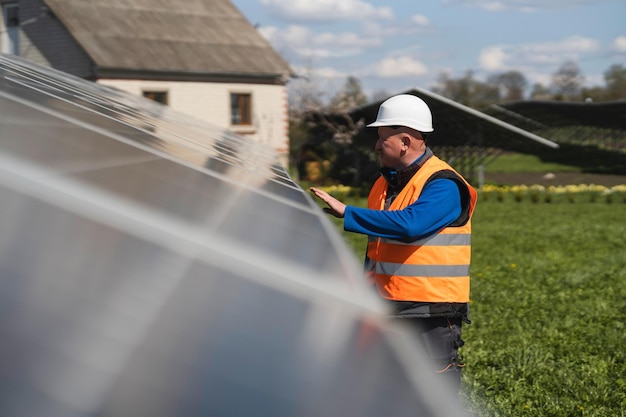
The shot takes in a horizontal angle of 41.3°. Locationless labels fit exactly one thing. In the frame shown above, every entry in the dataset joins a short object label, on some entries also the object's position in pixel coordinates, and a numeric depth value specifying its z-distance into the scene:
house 28.00
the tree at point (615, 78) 85.38
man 3.49
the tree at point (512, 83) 102.62
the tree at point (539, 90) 107.62
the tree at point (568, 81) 99.56
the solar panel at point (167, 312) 1.11
